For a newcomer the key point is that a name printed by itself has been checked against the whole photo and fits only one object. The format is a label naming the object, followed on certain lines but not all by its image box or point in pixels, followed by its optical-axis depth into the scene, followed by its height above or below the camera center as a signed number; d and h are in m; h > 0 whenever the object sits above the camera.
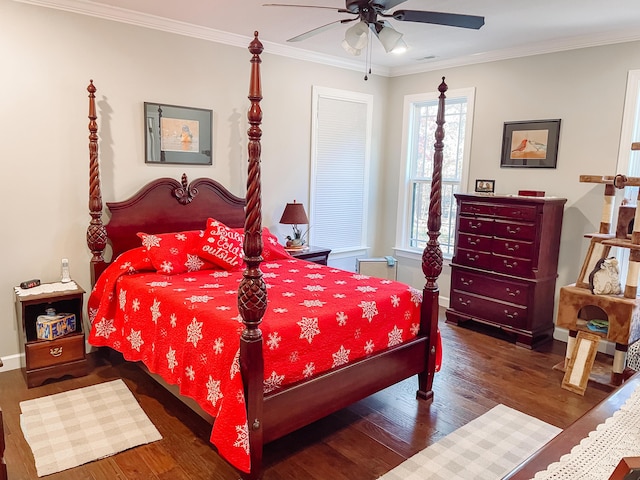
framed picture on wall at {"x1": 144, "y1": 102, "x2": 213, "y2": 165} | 3.92 +0.35
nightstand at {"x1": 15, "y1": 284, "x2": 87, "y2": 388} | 3.22 -1.23
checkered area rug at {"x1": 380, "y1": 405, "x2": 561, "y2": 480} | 2.41 -1.49
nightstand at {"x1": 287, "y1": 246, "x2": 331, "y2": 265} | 4.57 -0.75
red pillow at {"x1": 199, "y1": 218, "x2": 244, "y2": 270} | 3.66 -0.57
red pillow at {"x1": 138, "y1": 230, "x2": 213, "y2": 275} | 3.47 -0.60
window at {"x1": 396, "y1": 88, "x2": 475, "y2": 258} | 5.15 +0.25
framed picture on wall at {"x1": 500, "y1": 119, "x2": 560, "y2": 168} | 4.36 +0.43
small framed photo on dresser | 4.77 +0.00
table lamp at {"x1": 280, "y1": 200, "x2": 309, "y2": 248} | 4.59 -0.36
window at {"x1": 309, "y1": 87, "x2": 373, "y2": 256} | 5.14 +0.15
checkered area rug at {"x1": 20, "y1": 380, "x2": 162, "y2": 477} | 2.49 -1.52
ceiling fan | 2.67 +0.97
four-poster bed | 2.17 -0.79
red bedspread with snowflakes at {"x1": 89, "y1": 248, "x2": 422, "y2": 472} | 2.31 -0.86
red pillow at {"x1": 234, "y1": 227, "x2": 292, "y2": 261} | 4.15 -0.65
